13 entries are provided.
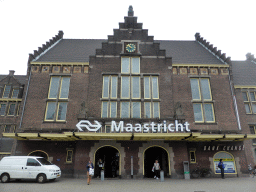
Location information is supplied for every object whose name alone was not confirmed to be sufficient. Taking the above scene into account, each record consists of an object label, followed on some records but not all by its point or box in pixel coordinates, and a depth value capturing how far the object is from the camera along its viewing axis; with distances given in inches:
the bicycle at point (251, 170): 774.9
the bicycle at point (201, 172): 699.1
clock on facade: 840.3
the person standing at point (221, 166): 673.6
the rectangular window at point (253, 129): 900.6
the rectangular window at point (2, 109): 1037.3
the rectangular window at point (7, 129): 1014.9
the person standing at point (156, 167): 639.8
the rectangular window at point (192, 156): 740.2
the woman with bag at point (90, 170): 523.7
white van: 548.1
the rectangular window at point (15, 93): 1063.1
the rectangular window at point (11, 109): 1036.3
